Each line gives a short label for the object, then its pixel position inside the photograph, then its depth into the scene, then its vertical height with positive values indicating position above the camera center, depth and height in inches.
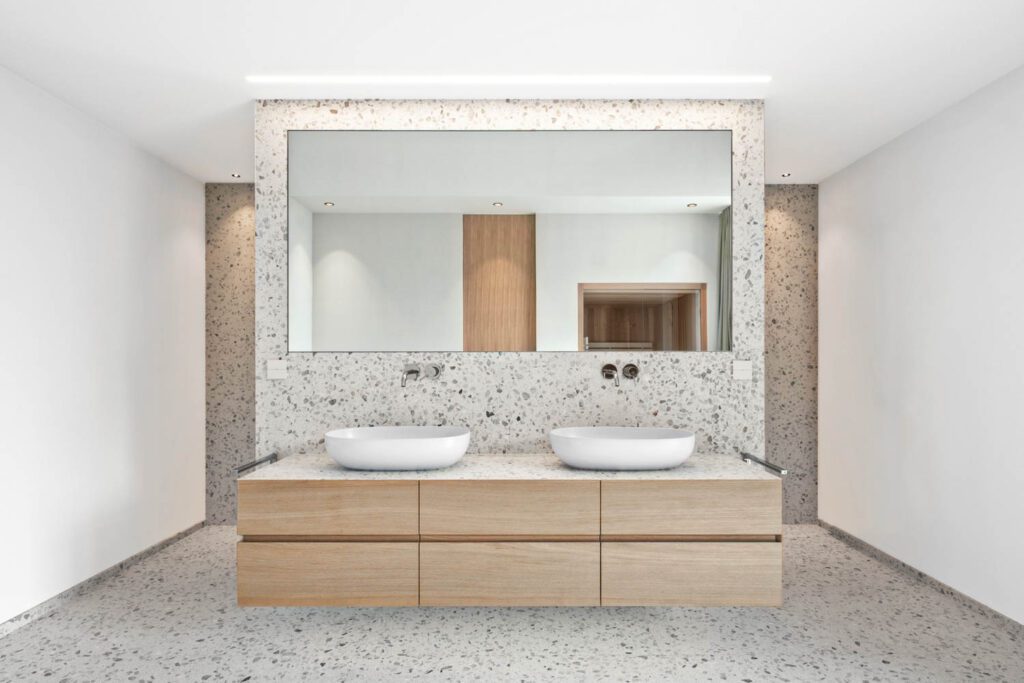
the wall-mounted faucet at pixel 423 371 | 139.1 -6.2
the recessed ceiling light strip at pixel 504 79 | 128.0 +50.6
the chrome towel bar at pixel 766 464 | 113.9 -22.5
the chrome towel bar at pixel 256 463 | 118.0 -22.8
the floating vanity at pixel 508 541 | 112.2 -33.8
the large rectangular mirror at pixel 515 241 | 139.1 +20.8
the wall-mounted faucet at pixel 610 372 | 139.4 -6.4
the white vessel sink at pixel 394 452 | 116.1 -19.4
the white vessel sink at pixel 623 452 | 116.4 -19.5
